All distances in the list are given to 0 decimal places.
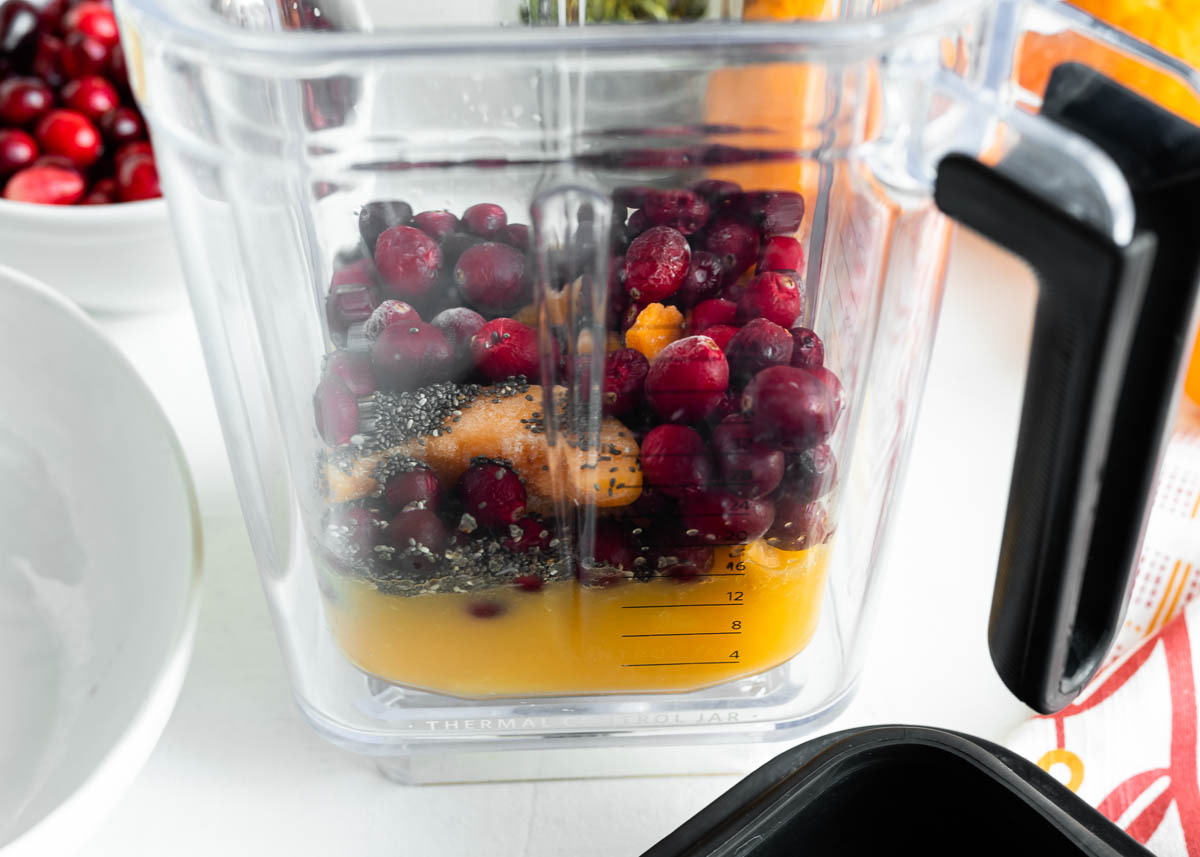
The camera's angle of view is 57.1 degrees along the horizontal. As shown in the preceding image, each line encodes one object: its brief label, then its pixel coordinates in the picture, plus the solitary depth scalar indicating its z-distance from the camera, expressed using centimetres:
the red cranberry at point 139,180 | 65
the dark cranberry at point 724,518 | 36
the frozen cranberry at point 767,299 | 37
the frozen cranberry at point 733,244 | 36
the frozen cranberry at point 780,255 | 38
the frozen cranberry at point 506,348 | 35
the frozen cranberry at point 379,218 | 36
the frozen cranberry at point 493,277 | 35
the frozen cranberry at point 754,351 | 35
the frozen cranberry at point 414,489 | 36
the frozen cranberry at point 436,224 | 36
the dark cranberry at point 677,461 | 36
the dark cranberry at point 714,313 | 37
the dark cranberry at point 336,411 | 36
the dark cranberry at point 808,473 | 36
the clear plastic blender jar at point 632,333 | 29
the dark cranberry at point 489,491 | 36
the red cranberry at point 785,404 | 35
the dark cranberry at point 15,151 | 65
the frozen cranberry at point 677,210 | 33
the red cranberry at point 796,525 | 37
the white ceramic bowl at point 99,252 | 59
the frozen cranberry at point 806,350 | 37
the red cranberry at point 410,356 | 35
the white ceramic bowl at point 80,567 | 43
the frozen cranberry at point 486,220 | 36
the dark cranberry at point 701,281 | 37
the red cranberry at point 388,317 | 35
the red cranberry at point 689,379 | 35
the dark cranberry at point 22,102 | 68
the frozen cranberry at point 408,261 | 36
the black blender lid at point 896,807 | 37
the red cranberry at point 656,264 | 35
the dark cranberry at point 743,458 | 36
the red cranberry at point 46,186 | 64
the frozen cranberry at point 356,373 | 36
